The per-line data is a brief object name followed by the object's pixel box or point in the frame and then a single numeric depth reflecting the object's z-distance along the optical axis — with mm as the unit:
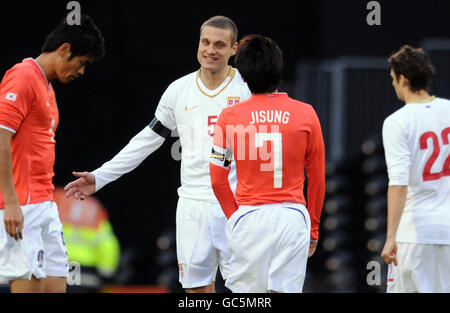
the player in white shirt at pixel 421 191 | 10141
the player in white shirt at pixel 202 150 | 11352
